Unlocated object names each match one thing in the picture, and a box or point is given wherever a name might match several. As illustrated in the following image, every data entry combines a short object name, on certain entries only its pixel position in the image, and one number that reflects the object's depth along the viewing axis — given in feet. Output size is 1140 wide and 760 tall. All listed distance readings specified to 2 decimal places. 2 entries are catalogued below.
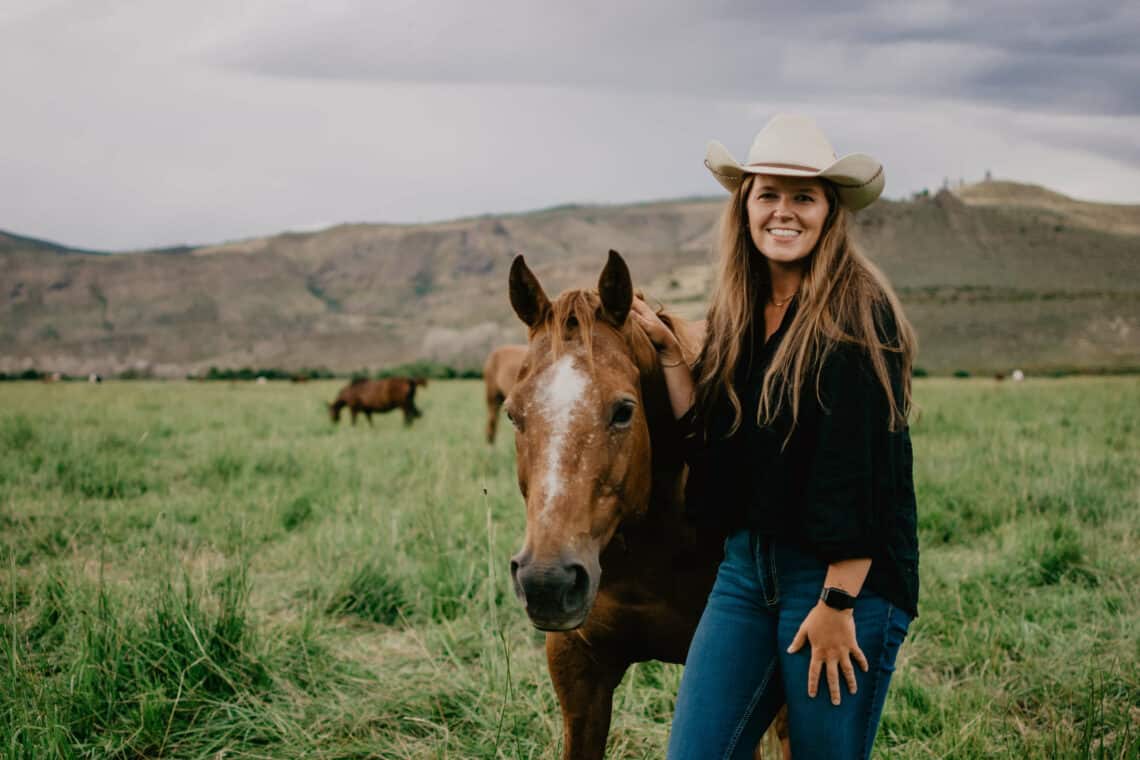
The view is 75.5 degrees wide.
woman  5.66
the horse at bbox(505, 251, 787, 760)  5.90
